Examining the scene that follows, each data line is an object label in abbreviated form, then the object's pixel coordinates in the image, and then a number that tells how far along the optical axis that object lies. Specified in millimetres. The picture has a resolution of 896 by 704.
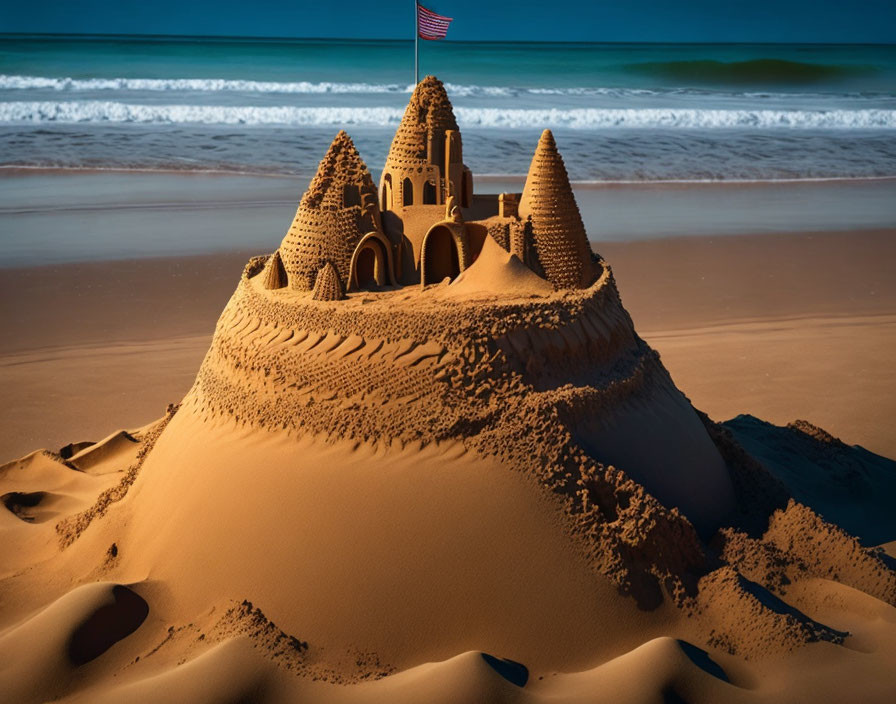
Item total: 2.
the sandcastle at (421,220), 6672
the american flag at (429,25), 8203
